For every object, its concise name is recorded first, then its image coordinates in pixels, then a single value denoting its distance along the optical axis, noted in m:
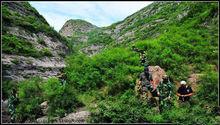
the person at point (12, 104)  9.05
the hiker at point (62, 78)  9.78
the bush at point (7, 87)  10.69
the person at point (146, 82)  8.94
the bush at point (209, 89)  8.71
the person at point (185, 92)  8.70
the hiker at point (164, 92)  8.46
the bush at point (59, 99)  8.87
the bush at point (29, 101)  9.04
